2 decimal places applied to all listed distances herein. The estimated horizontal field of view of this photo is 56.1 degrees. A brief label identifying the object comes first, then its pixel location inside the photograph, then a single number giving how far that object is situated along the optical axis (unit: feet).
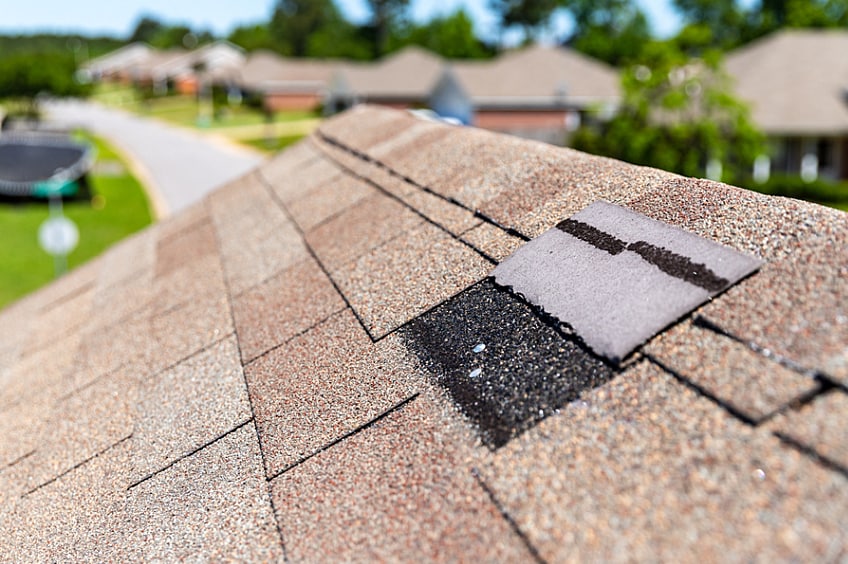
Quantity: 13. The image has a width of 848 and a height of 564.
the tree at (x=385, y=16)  344.69
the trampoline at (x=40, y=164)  105.19
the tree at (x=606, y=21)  231.30
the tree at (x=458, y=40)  222.07
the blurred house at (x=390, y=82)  197.57
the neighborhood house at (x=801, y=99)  95.30
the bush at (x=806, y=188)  88.12
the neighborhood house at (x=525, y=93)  136.77
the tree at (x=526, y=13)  280.72
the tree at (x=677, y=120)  69.51
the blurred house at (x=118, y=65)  445.83
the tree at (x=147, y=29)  640.99
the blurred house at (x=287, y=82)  245.65
